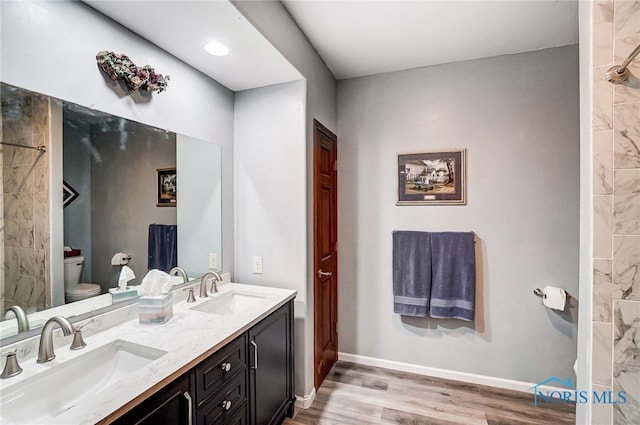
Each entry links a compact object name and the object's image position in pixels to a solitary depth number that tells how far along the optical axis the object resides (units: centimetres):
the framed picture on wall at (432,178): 231
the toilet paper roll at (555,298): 198
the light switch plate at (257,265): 213
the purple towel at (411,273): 234
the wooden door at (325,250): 216
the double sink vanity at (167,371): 89
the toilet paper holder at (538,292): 212
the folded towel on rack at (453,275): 223
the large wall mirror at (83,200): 108
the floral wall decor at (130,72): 134
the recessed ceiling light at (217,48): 159
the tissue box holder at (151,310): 138
